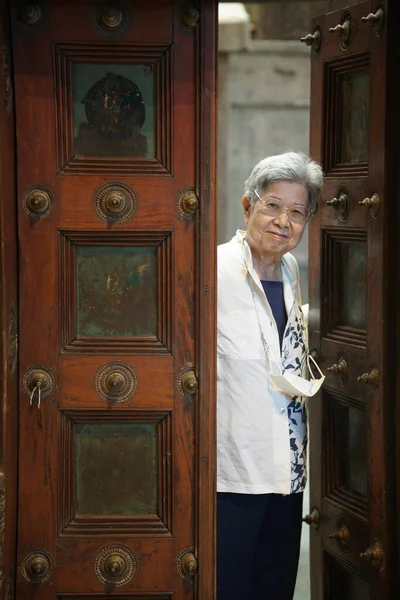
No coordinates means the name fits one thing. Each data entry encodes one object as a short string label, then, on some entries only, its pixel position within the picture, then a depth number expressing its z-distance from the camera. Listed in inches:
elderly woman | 195.8
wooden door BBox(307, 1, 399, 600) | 191.5
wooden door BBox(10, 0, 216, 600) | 173.0
